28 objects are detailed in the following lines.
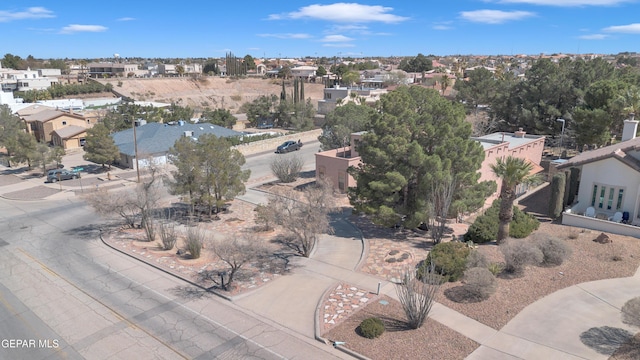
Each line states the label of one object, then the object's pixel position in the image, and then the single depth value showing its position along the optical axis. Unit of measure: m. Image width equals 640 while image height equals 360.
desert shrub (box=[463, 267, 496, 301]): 16.62
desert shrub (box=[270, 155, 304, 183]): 37.62
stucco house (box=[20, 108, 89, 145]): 53.75
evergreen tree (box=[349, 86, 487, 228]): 22.86
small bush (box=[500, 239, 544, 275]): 18.25
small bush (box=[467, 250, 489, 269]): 18.42
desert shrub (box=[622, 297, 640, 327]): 12.94
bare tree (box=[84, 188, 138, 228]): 23.86
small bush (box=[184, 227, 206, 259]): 21.56
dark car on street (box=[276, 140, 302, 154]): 51.34
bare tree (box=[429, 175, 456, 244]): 21.31
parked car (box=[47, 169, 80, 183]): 38.91
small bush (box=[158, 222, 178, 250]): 22.88
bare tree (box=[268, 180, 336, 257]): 20.94
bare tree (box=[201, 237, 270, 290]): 17.33
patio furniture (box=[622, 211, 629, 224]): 24.95
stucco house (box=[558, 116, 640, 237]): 24.47
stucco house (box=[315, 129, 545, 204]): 32.41
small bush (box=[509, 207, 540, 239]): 22.67
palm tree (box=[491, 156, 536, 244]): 20.52
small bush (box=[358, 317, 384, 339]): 14.57
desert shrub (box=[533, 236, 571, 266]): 19.38
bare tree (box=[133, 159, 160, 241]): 24.12
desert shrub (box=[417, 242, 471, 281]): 18.33
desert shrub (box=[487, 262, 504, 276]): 18.69
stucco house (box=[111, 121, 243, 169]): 43.56
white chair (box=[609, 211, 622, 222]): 24.69
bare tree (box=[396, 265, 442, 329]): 14.51
